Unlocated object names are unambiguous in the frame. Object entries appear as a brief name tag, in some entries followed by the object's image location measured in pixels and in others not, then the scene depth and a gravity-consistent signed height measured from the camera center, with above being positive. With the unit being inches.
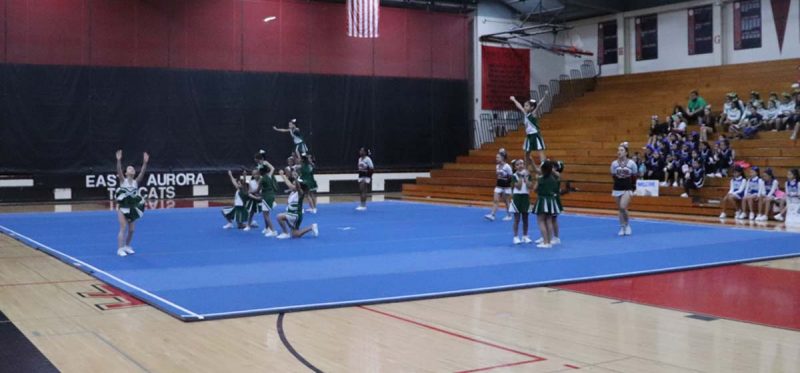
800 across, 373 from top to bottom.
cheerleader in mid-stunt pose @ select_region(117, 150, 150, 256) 530.0 -24.6
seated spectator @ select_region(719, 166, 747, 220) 830.7 -32.2
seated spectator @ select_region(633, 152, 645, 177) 979.9 -3.6
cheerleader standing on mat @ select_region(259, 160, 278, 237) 666.8 -22.7
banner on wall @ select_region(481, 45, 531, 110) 1461.6 +161.8
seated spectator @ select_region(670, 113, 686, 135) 1016.4 +47.9
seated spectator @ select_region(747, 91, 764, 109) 1025.5 +78.7
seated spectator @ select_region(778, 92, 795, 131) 991.6 +63.2
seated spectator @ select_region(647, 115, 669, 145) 1073.5 +45.5
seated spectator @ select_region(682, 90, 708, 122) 1093.1 +75.5
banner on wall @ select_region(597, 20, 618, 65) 1459.2 +220.0
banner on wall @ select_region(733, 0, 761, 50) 1243.8 +215.0
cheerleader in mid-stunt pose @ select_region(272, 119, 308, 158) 998.0 +28.4
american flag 1176.2 +215.7
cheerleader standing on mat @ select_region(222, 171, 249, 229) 707.4 -34.7
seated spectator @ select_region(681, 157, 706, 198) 909.2 -17.5
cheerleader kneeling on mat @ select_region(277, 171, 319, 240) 638.5 -38.9
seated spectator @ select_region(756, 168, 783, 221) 806.5 -34.4
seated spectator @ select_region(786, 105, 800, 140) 970.0 +50.2
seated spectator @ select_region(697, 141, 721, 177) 931.3 +1.8
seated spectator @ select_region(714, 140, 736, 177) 927.7 +4.0
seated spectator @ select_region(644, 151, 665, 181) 970.1 -6.2
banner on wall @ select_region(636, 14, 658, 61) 1398.4 +219.4
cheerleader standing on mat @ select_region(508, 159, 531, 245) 600.5 -26.0
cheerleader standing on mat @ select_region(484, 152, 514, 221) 826.2 -18.5
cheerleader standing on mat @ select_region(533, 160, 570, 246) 583.4 -24.4
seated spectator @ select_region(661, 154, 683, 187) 948.0 -11.0
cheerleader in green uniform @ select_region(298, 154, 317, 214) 871.7 -7.5
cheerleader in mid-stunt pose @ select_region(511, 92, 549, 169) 756.6 +28.7
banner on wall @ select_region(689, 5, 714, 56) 1308.6 +216.8
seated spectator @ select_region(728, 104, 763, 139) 998.4 +45.6
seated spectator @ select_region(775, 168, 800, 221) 781.9 -26.6
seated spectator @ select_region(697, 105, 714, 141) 1040.2 +54.6
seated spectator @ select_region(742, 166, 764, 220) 818.8 -31.7
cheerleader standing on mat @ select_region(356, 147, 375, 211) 948.0 -9.2
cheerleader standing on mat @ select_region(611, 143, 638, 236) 662.3 -17.3
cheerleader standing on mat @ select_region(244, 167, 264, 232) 694.5 -26.9
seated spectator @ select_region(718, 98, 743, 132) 1033.5 +60.0
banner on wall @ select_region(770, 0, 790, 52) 1199.6 +220.9
